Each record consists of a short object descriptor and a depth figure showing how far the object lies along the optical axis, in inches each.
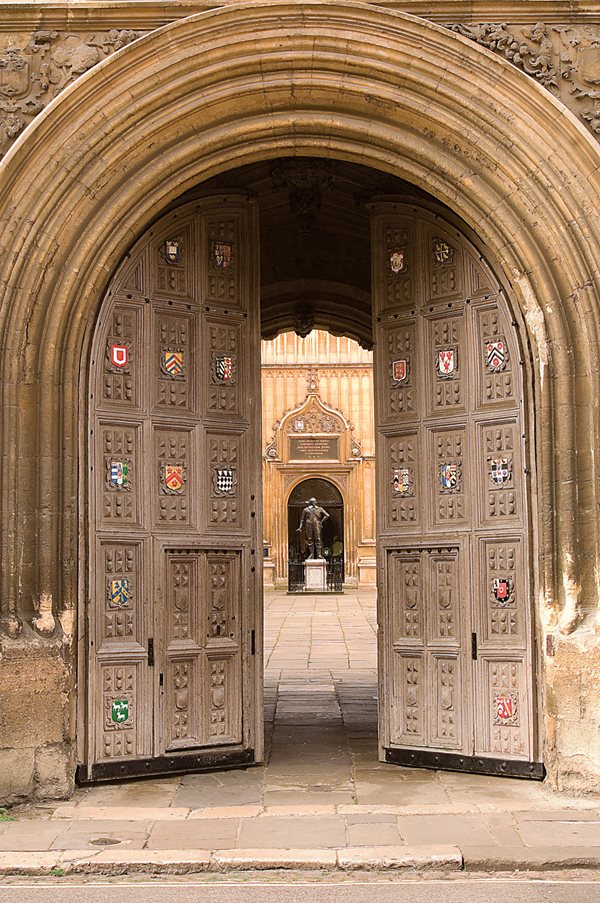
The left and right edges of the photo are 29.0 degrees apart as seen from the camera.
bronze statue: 1295.5
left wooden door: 281.3
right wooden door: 283.6
